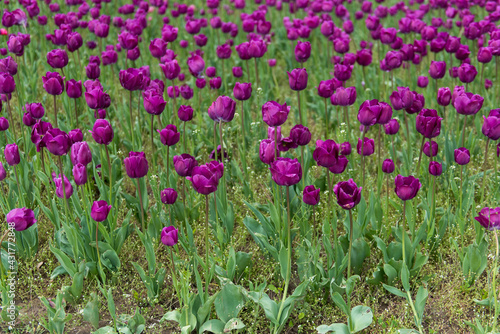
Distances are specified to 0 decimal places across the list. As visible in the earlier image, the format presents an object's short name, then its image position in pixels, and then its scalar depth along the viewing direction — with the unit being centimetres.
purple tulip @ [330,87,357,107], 342
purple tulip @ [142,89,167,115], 319
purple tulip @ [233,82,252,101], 331
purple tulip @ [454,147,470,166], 307
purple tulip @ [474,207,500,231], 258
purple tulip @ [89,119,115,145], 288
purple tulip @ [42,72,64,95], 342
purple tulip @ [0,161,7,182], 297
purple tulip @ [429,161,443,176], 301
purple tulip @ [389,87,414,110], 324
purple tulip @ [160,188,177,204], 287
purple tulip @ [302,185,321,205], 256
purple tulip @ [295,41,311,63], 427
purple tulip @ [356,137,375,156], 316
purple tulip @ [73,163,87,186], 274
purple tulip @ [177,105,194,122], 337
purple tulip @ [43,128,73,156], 279
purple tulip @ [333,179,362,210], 241
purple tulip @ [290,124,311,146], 287
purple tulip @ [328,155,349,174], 272
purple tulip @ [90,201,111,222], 257
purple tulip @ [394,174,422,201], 258
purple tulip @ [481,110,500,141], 291
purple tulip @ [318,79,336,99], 363
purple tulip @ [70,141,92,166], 276
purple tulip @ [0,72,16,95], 335
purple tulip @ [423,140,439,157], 334
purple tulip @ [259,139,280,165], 267
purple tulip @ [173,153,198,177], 275
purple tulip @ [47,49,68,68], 387
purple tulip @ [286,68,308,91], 337
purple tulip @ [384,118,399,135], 346
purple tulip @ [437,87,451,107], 336
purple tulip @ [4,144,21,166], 296
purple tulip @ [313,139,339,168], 257
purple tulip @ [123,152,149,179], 268
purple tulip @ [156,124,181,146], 300
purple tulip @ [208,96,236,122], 292
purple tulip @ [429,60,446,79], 395
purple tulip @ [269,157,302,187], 243
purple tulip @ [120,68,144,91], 344
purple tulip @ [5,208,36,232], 262
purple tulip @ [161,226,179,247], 243
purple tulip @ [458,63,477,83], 382
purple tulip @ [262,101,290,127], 273
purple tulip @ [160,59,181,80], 387
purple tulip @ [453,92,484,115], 319
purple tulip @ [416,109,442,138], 291
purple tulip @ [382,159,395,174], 326
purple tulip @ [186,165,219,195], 245
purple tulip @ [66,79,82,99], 352
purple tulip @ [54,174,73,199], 283
